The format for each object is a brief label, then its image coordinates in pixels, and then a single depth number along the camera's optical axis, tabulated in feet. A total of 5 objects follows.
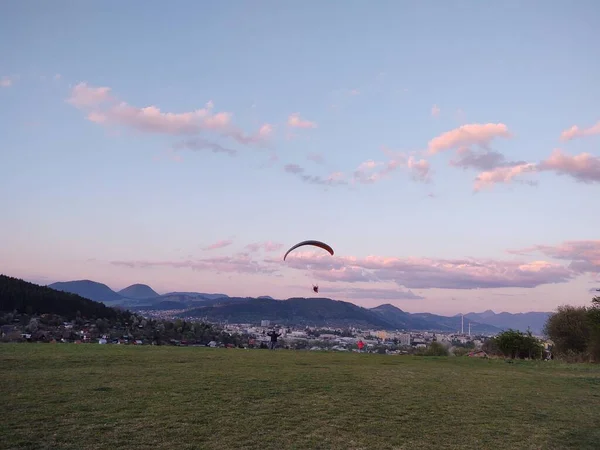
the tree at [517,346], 114.93
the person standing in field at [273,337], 103.14
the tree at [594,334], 107.45
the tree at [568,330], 122.83
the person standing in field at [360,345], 111.56
